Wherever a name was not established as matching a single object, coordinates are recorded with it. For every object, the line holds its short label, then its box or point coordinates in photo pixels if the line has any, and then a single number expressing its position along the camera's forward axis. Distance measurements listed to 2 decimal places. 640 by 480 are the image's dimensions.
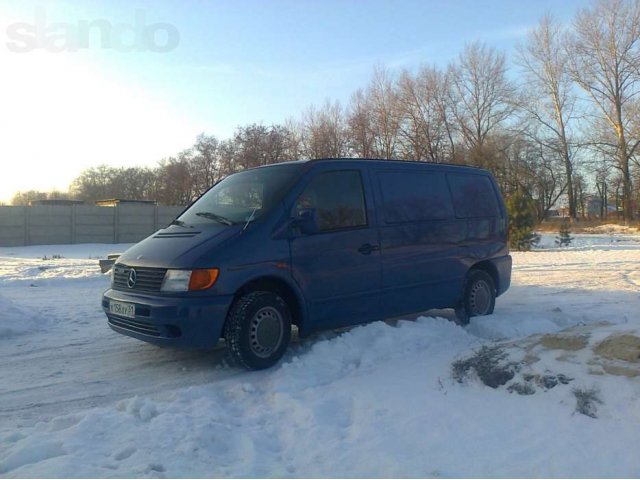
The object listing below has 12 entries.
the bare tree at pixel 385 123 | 44.75
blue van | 4.83
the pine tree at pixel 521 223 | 20.59
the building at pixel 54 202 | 45.28
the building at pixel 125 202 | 42.78
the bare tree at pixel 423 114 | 45.16
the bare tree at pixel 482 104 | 47.61
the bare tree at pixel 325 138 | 44.19
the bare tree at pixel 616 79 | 46.88
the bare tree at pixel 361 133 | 44.38
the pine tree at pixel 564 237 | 23.53
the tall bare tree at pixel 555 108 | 49.06
